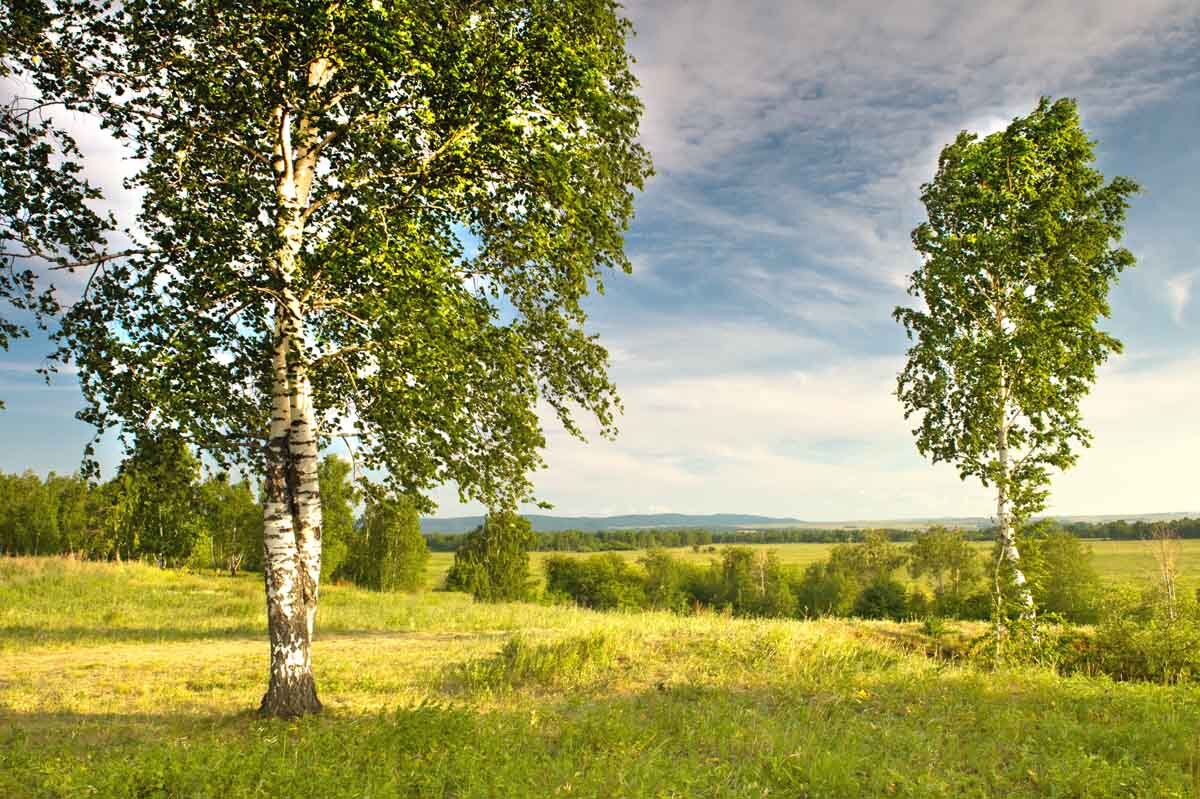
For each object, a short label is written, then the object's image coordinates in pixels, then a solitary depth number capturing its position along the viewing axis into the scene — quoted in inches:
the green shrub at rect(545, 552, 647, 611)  3147.1
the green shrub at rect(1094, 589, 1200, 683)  476.4
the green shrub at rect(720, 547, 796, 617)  2915.8
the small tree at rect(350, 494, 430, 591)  2161.7
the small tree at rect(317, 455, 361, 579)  1616.6
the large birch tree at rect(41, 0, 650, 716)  329.7
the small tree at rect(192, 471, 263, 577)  2190.0
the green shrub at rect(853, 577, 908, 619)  2469.6
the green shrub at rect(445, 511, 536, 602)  1942.7
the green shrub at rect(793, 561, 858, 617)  2894.4
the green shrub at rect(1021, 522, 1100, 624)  1873.8
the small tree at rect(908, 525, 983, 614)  2600.9
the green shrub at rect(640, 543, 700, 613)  3221.0
